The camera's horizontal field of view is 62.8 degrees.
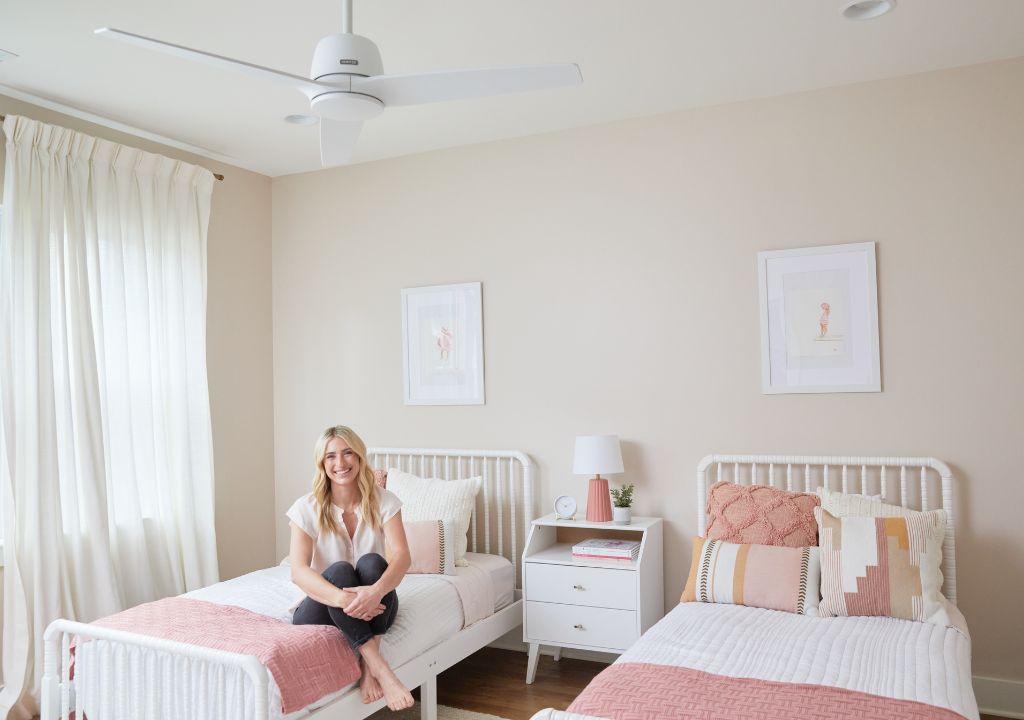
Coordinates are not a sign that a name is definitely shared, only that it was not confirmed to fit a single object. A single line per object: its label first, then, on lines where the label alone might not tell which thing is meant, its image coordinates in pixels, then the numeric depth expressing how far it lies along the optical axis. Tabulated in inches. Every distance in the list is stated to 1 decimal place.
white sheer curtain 134.6
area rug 131.9
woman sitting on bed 112.9
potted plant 147.9
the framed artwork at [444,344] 170.9
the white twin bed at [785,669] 84.0
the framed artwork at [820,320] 139.2
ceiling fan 80.0
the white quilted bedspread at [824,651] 90.1
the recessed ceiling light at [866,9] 110.7
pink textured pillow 128.3
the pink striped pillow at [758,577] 120.3
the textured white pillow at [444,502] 155.5
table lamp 148.1
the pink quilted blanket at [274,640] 101.7
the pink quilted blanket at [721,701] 82.2
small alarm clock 154.4
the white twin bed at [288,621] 98.2
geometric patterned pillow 114.4
